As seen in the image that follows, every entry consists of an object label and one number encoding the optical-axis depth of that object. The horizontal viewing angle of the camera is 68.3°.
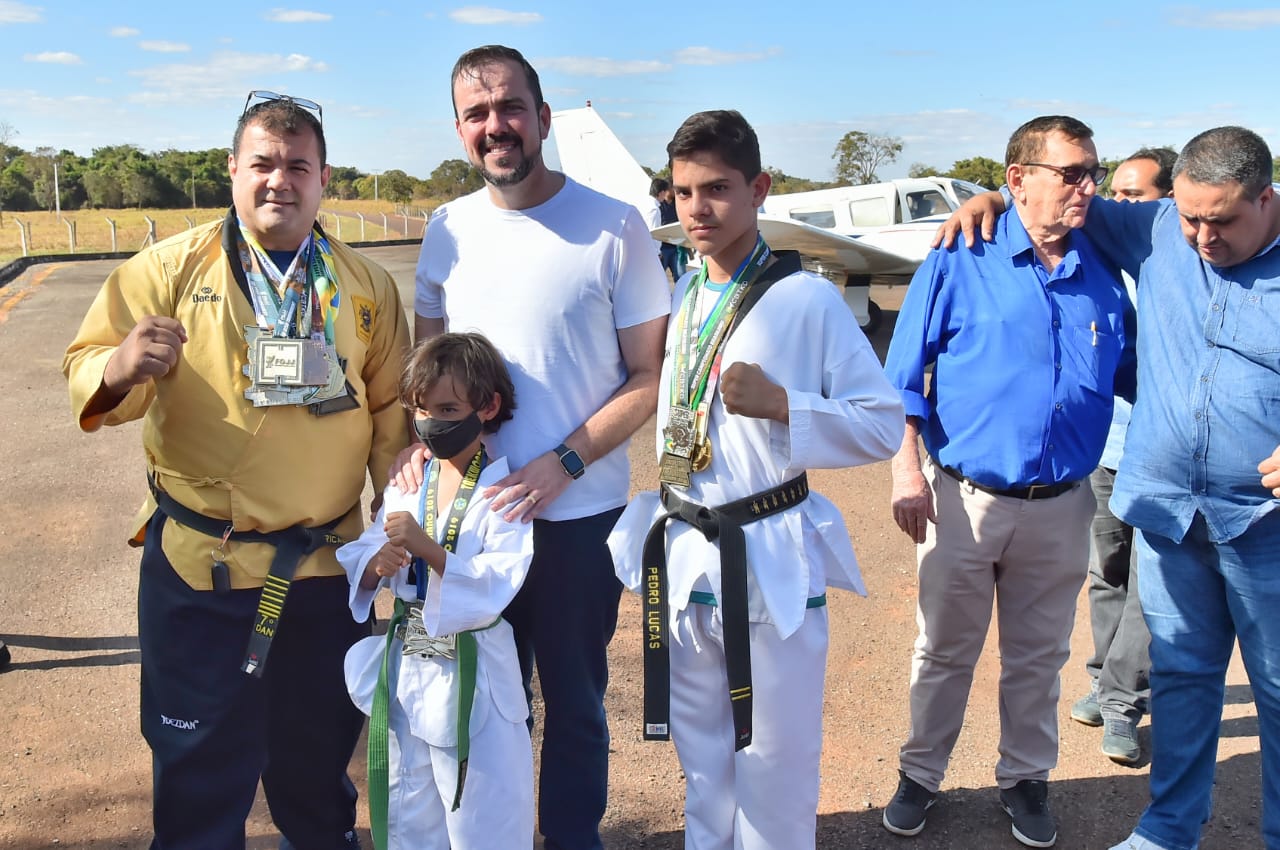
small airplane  15.82
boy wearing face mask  2.56
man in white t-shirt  2.85
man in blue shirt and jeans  2.84
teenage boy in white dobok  2.47
